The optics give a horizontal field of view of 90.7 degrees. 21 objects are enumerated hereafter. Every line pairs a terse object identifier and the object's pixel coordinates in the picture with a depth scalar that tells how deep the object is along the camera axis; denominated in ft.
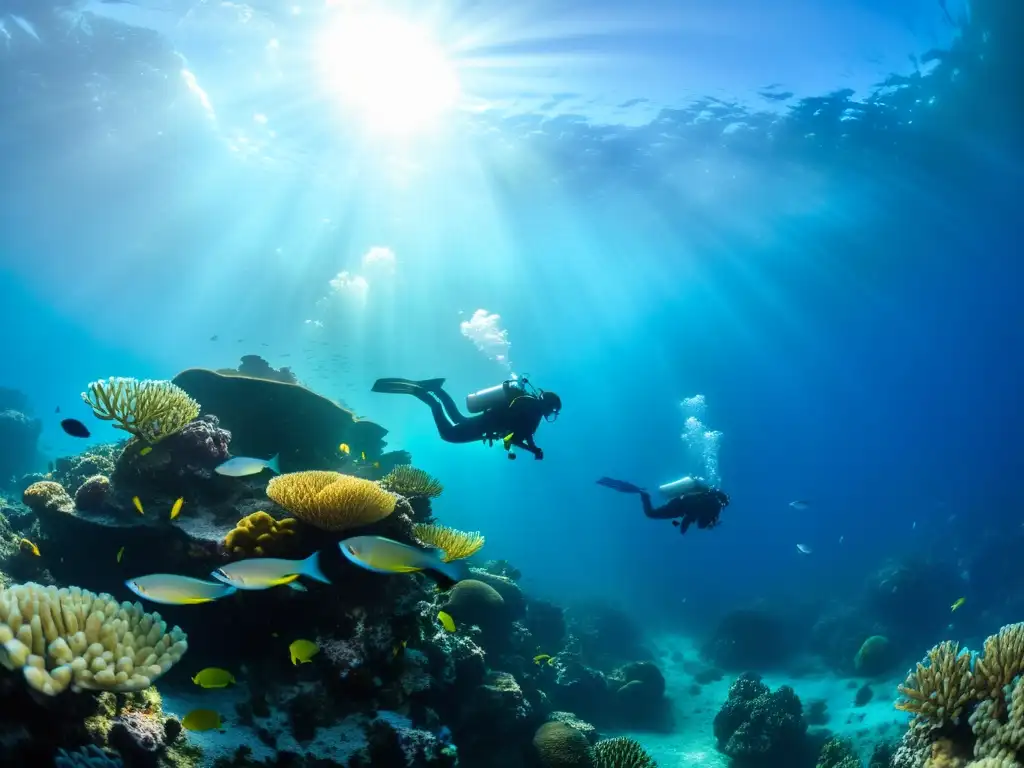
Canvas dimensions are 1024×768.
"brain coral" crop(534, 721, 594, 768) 24.31
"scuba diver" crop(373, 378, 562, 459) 29.78
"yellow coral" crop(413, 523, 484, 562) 19.98
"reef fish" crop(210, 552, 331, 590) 11.01
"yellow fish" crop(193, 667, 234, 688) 13.35
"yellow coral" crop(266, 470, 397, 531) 15.84
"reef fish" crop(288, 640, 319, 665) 13.85
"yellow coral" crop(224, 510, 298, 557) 15.89
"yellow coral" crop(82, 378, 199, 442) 19.49
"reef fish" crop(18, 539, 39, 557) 20.07
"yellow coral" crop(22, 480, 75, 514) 19.51
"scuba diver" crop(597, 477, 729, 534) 33.17
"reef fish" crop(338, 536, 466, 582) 10.93
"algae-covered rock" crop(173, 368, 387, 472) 28.99
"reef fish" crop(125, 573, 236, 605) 10.91
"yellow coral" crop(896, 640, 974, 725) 15.56
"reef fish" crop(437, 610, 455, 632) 20.94
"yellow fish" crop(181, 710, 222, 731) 12.74
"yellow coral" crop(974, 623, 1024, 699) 14.80
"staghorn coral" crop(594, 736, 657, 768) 25.59
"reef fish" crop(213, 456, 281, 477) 18.56
